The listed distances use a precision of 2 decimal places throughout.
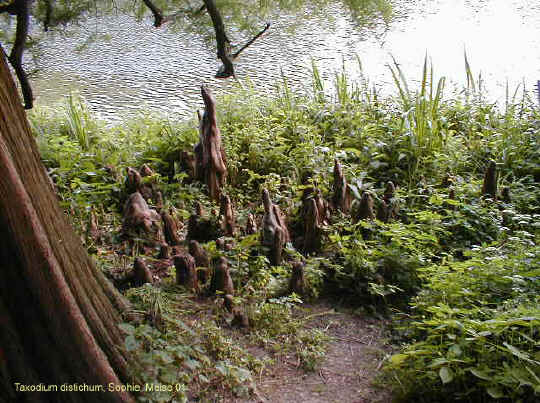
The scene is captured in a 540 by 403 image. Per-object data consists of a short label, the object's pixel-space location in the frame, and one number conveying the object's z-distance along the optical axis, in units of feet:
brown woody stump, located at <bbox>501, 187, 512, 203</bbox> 11.29
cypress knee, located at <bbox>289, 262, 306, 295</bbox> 8.91
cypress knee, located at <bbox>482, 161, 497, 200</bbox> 10.80
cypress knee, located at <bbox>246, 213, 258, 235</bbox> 10.53
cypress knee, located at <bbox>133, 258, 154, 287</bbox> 8.64
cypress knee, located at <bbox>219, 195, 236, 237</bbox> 10.66
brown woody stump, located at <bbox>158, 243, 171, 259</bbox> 10.00
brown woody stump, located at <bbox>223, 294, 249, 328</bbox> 8.30
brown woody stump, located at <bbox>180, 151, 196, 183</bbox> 13.24
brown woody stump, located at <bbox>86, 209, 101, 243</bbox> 10.58
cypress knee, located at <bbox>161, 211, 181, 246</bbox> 10.31
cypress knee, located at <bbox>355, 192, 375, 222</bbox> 10.50
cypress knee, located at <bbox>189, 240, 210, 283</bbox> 9.24
